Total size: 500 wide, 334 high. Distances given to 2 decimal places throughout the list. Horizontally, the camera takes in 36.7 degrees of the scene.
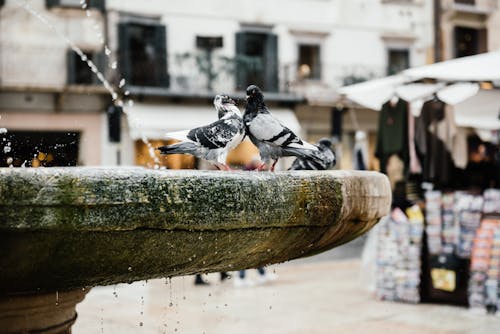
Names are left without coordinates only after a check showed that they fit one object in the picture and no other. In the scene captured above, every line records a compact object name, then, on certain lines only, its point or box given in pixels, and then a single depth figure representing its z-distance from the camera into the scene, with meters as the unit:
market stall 7.00
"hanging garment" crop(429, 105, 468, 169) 8.04
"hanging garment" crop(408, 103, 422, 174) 8.17
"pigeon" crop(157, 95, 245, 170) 2.90
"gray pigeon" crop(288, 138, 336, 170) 3.26
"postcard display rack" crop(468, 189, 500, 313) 6.74
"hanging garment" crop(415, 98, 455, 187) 7.92
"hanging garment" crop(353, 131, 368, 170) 8.92
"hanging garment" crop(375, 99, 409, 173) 8.20
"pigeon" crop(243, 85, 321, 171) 2.99
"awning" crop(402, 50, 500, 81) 6.90
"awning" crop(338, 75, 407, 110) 8.16
